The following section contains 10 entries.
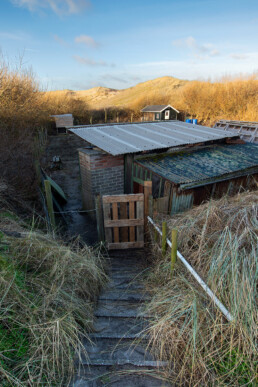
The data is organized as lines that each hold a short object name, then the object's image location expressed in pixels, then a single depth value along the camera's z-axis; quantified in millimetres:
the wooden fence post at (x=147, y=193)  4788
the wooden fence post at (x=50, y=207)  5547
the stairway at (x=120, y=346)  2174
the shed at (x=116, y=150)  6858
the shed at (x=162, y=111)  23422
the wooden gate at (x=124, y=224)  4750
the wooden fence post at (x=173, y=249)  3112
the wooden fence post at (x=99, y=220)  4859
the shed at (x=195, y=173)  5922
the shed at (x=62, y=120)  21344
